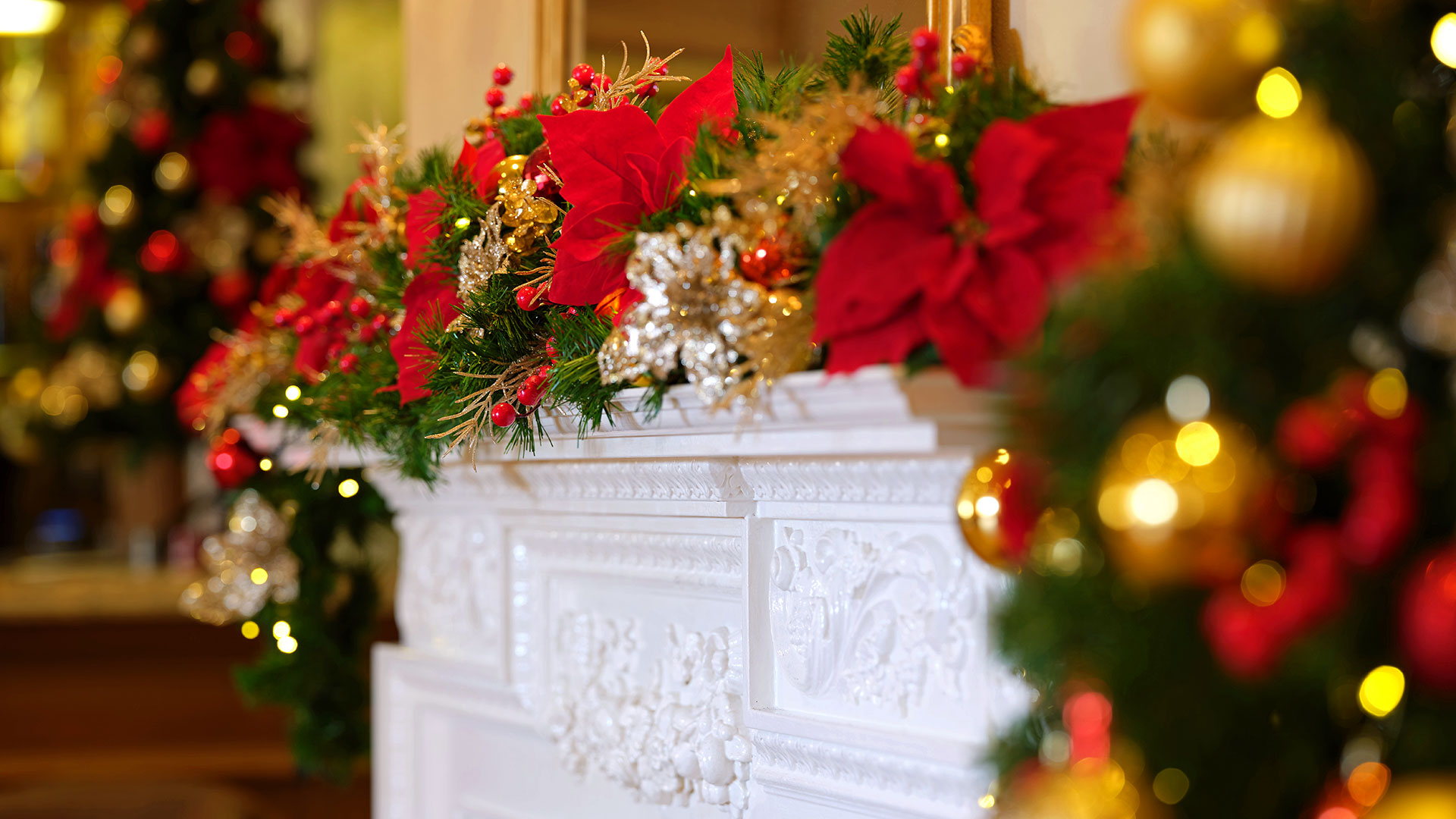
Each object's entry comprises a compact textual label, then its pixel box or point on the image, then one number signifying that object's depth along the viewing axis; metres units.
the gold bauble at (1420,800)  1.86
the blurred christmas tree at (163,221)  6.14
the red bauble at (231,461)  3.13
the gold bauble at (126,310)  6.12
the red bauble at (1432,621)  1.85
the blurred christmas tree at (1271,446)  1.88
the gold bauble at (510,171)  2.49
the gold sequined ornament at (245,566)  3.11
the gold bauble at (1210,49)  1.91
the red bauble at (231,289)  6.15
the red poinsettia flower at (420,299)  2.53
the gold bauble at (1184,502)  1.89
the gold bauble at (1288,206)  1.87
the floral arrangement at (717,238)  2.09
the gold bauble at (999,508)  2.04
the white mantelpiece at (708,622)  2.22
